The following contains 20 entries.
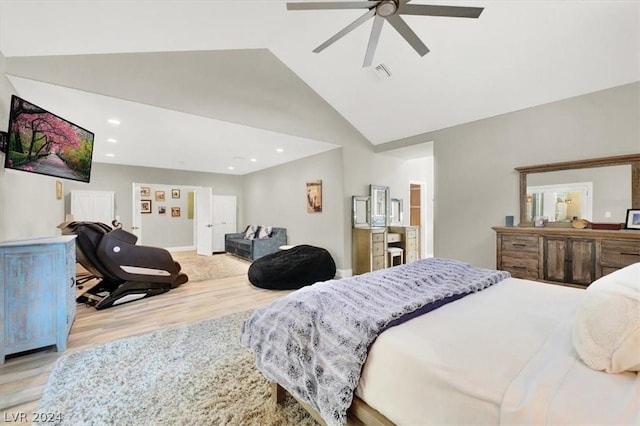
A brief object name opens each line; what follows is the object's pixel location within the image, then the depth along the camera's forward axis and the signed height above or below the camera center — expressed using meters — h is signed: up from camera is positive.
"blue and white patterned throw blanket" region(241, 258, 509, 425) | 1.23 -0.62
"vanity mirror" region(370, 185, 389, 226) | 5.46 +0.12
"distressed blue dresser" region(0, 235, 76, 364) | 2.20 -0.73
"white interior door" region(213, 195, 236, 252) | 8.16 -0.23
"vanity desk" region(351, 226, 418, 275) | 4.93 -0.72
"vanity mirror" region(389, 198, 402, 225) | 6.00 -0.05
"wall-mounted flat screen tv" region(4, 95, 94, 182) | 2.37 +0.69
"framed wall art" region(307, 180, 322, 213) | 5.56 +0.30
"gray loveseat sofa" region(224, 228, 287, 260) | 6.45 -0.85
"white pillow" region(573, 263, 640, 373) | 0.87 -0.42
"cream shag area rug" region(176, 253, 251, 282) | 5.23 -1.28
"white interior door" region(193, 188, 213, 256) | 7.55 -0.30
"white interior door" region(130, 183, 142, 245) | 7.00 -0.02
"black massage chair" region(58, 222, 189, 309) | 3.36 -0.76
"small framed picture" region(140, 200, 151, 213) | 7.80 +0.15
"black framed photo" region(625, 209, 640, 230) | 2.73 -0.11
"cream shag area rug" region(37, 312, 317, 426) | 1.62 -1.27
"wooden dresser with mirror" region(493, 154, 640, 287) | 2.66 -0.41
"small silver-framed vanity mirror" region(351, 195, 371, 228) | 5.20 -0.02
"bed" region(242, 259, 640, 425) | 0.83 -0.57
